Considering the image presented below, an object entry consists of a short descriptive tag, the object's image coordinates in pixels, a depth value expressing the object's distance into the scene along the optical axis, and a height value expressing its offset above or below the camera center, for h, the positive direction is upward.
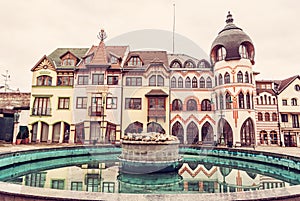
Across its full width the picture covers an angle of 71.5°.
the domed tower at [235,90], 26.89 +5.09
